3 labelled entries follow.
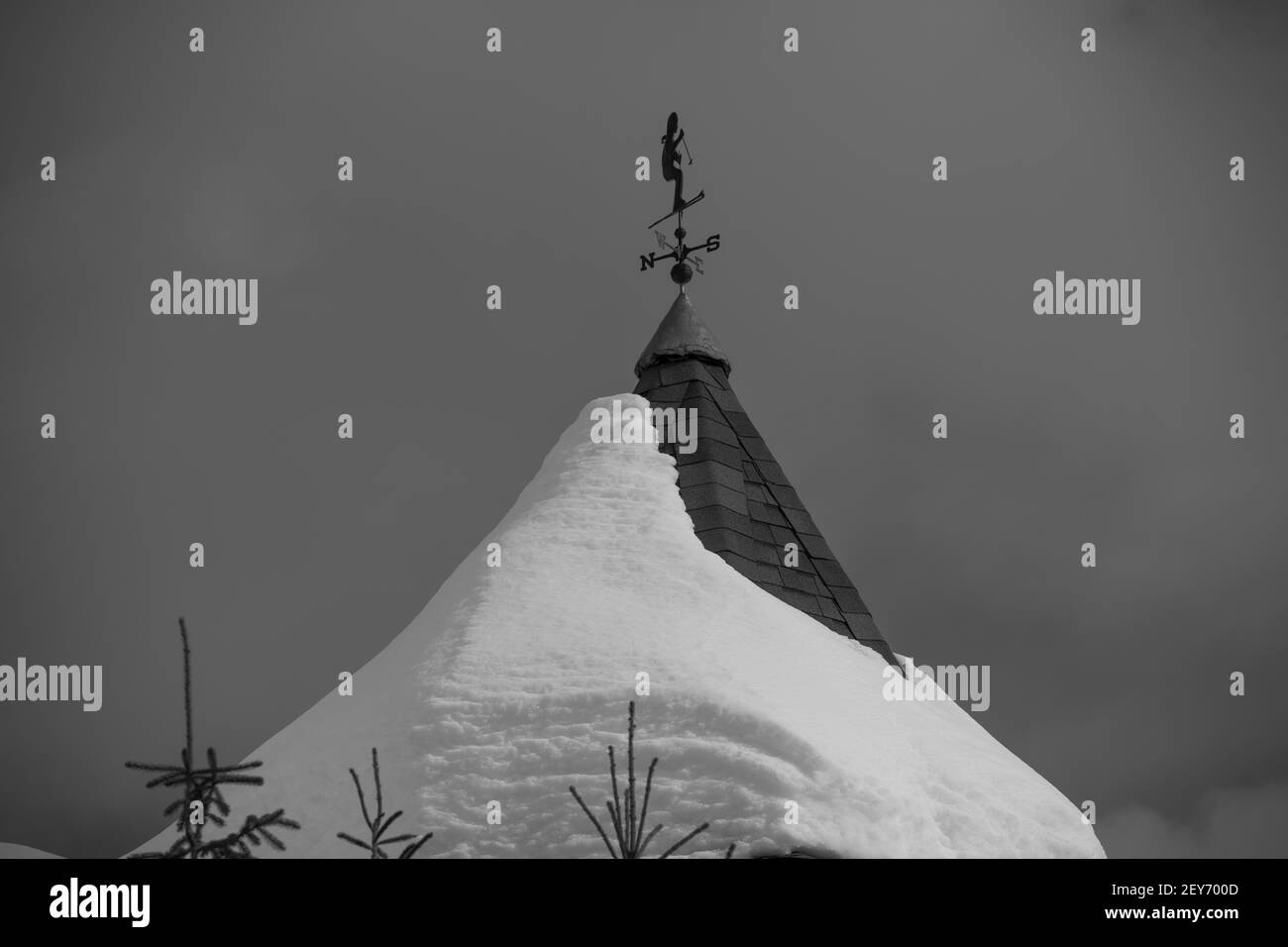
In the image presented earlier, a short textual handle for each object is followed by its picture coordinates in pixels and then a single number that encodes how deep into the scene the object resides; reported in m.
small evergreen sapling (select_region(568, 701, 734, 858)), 8.35
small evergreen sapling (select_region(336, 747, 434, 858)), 8.70
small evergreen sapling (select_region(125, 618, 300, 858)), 8.26
